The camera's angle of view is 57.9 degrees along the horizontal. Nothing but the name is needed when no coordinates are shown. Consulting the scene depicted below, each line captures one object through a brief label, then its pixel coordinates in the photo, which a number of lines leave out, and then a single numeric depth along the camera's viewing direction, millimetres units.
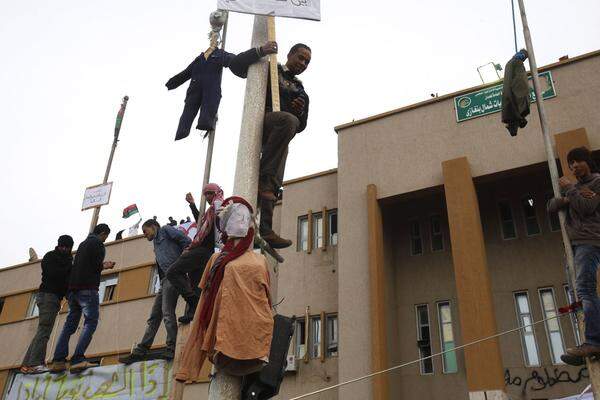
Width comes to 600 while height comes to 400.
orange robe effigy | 3215
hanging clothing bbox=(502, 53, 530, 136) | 6094
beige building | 14523
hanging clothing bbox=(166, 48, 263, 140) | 6051
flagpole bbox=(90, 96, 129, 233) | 14344
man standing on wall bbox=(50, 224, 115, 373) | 7469
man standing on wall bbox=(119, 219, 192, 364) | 6344
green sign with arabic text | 16000
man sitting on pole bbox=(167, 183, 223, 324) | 5855
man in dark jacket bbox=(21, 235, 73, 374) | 8047
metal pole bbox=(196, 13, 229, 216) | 6363
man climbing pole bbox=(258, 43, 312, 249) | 4535
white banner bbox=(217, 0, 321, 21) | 5062
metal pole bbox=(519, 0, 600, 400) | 4455
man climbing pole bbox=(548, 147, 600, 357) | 4492
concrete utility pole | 3957
